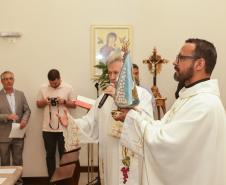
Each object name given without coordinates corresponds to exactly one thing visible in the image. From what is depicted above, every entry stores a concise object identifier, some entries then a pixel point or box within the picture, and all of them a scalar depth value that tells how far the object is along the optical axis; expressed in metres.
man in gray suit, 5.55
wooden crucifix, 5.90
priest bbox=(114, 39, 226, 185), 2.33
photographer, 5.85
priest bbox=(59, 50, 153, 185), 3.15
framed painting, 6.15
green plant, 5.69
